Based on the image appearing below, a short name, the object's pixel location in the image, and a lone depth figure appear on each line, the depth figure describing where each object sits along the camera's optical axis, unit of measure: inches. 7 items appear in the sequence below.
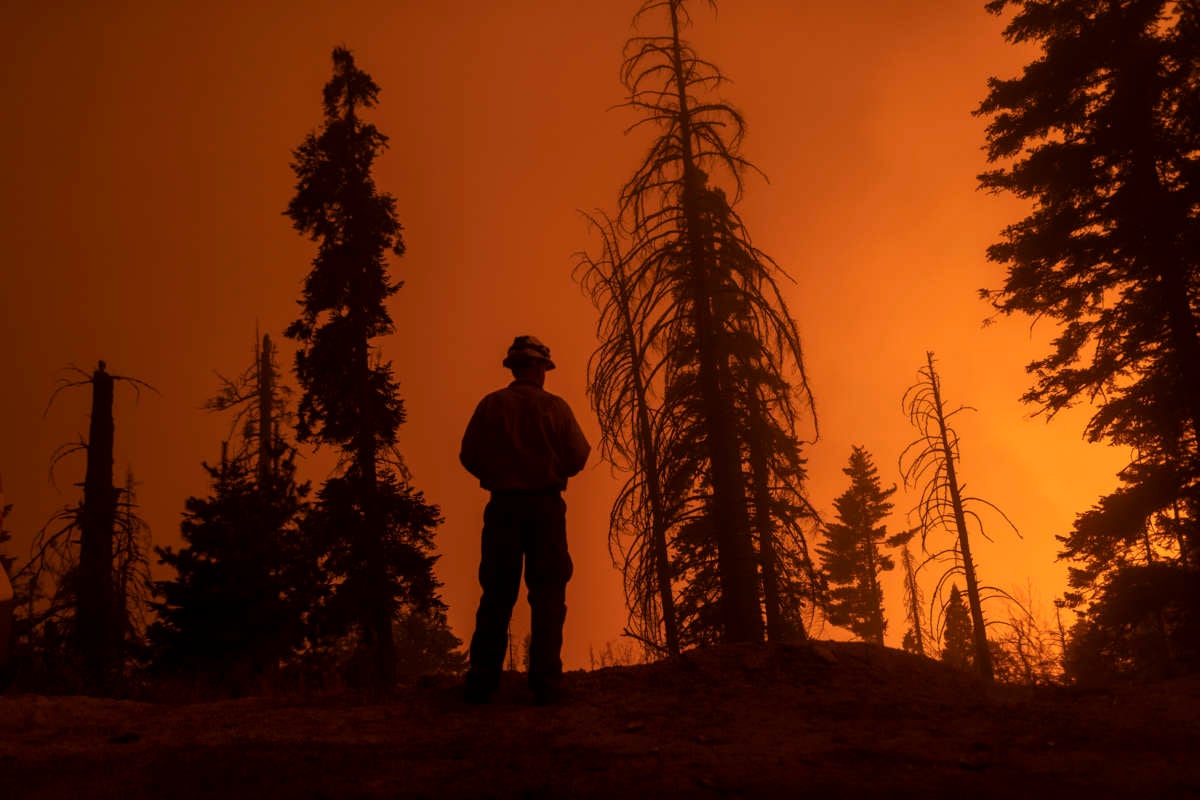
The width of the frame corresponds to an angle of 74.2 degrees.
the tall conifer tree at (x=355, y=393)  687.1
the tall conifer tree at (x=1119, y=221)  541.6
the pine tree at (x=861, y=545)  1747.4
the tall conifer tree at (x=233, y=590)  711.7
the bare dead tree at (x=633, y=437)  479.2
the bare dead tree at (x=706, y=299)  458.3
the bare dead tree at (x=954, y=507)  823.7
